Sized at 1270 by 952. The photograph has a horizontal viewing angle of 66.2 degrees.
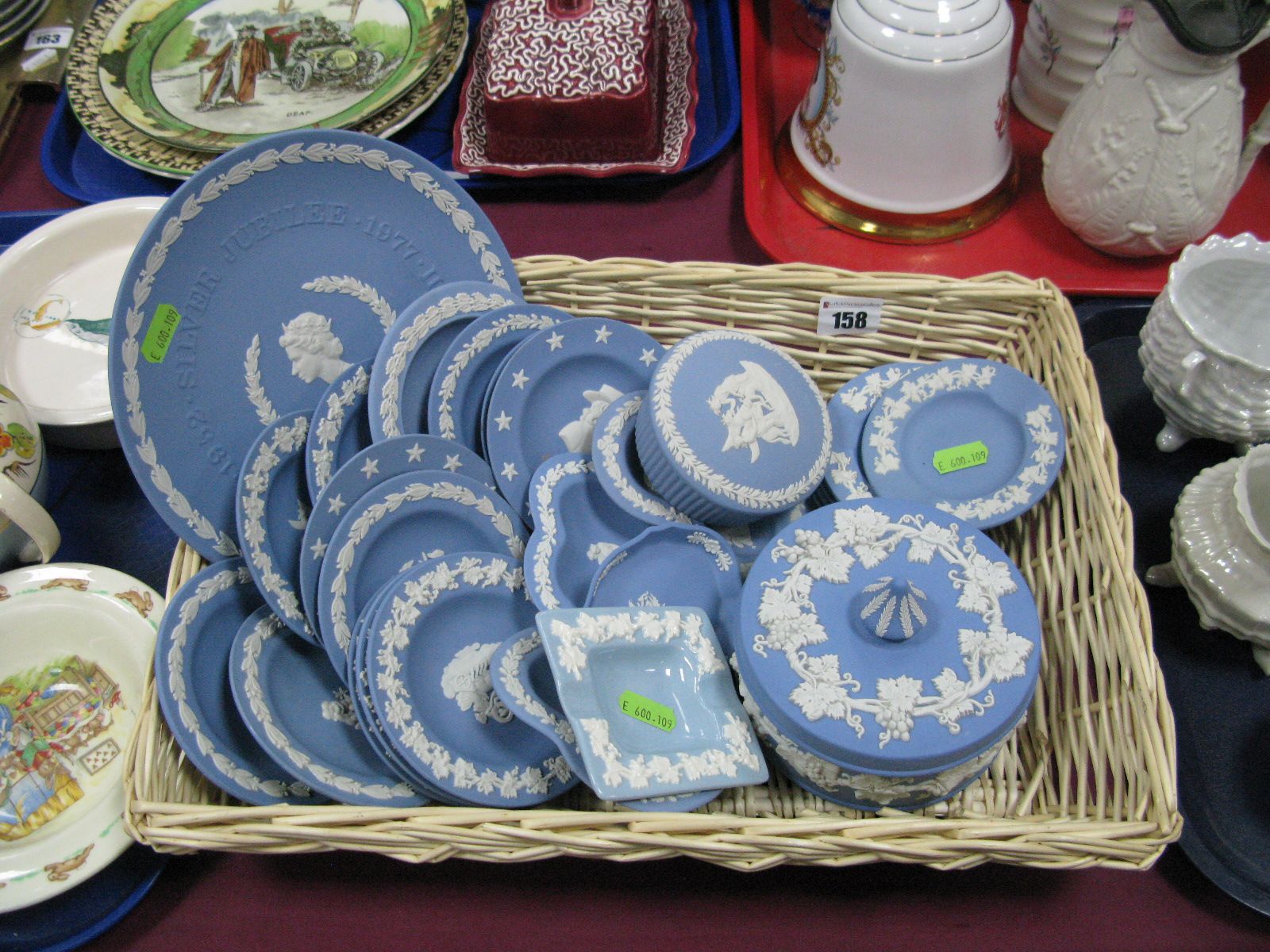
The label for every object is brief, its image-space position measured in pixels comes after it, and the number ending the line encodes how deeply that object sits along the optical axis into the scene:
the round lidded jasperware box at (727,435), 0.93
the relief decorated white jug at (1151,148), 1.09
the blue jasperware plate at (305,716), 0.83
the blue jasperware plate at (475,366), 0.99
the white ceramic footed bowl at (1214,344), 1.00
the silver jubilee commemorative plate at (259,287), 0.88
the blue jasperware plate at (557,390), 1.01
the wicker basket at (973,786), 0.76
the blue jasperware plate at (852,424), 1.04
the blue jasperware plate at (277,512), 0.88
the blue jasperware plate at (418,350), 0.94
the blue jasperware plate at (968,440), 1.01
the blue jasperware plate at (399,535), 0.88
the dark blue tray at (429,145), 1.44
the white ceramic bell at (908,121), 1.16
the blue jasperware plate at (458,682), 0.84
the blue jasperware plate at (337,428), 0.92
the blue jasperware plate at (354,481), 0.88
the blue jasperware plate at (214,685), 0.82
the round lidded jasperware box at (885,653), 0.78
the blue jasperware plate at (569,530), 0.93
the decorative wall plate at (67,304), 1.20
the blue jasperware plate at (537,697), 0.82
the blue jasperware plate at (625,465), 0.97
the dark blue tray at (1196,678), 0.92
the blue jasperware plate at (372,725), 0.84
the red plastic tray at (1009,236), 1.33
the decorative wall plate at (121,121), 1.38
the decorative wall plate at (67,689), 0.93
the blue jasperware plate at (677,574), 0.95
